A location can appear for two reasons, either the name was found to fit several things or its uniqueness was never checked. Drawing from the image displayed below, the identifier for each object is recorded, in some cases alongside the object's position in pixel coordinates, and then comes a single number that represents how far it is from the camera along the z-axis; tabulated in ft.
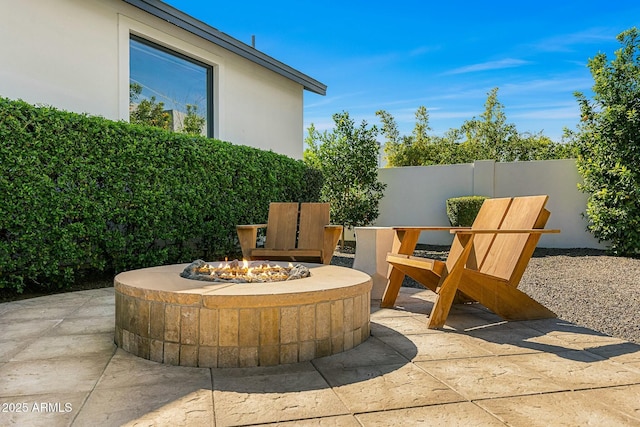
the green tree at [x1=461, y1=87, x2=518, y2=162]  54.85
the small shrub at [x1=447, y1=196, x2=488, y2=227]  27.76
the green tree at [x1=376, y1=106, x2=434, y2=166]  56.39
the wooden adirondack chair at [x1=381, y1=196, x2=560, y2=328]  9.78
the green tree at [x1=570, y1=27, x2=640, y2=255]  22.84
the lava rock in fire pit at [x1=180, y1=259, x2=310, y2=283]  8.96
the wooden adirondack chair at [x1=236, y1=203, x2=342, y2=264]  14.94
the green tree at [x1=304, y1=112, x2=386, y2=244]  29.48
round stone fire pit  7.20
